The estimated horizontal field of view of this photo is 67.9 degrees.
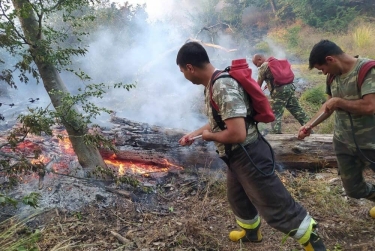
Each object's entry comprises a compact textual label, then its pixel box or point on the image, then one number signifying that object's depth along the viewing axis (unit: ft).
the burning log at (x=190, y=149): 15.15
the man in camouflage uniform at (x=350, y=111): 8.60
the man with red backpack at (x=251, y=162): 7.63
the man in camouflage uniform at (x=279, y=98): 19.86
